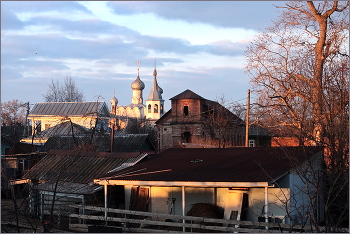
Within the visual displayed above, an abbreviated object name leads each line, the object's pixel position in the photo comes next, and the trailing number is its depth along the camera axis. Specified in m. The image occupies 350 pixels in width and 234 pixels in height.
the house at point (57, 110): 67.44
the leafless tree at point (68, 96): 89.75
